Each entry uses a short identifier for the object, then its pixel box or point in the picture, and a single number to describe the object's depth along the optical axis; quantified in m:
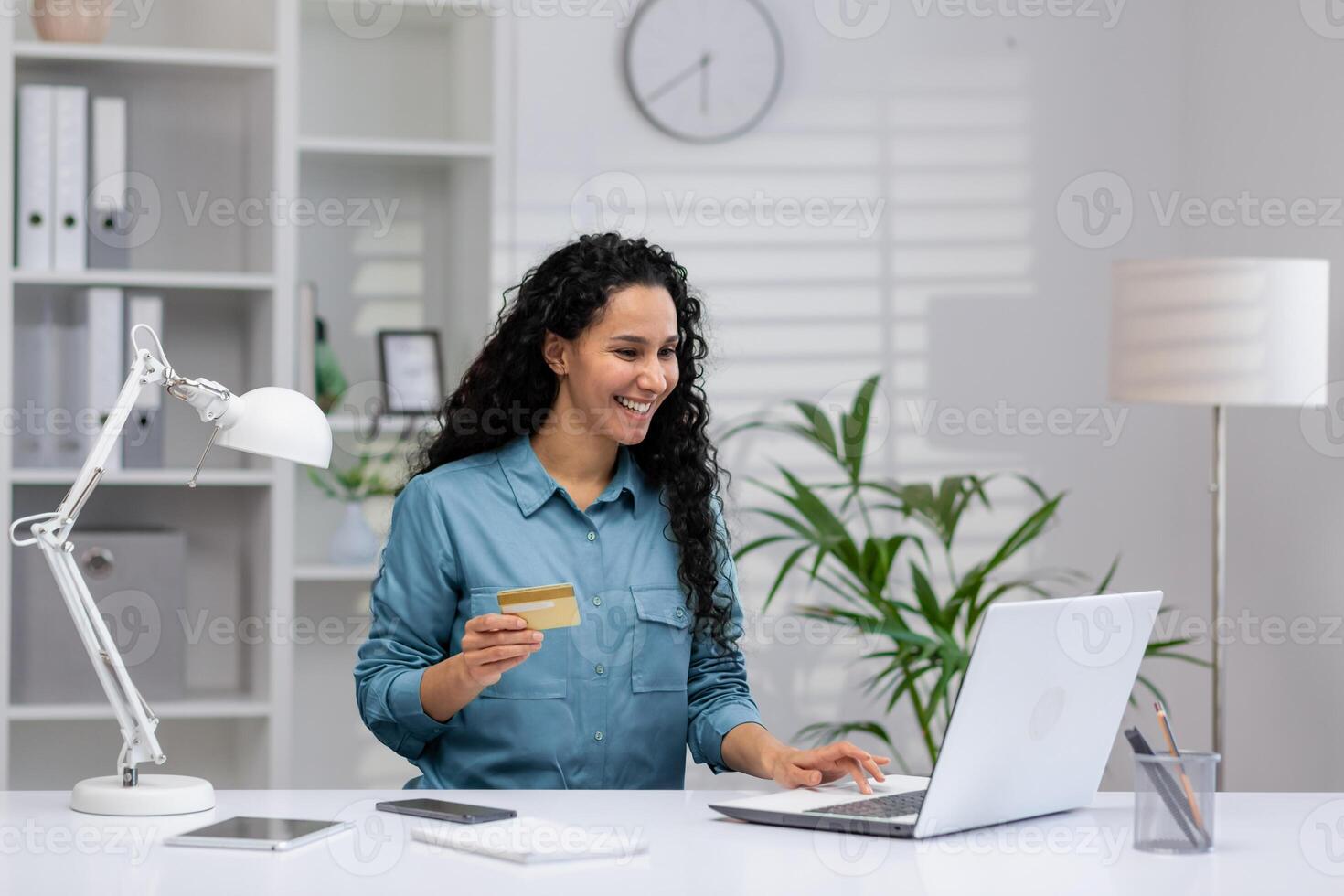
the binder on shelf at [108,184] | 2.99
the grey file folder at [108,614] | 2.97
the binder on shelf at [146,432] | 3.05
